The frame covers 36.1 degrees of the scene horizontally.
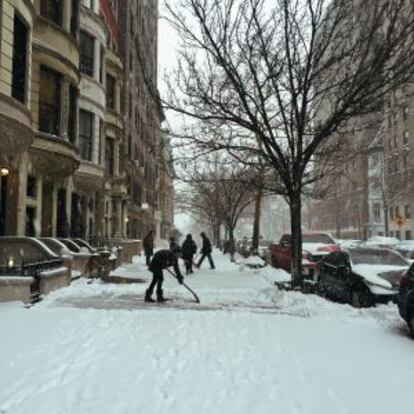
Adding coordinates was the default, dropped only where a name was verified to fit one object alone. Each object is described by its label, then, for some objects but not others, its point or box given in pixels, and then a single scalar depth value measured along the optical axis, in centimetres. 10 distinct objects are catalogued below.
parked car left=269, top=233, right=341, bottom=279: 2234
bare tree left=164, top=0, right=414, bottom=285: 1546
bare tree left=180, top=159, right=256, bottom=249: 4076
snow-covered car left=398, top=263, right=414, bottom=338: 1011
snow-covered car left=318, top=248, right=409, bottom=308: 1313
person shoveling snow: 1416
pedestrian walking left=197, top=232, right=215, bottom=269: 2739
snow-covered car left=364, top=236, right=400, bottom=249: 4433
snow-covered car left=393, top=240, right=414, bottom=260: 3088
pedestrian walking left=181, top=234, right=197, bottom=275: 2431
